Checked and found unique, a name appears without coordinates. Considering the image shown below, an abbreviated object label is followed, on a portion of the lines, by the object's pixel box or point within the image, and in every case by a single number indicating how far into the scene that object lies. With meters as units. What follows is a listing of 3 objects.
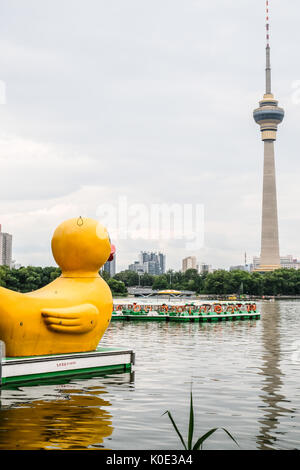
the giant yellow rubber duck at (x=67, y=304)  15.98
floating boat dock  48.41
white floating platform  15.42
